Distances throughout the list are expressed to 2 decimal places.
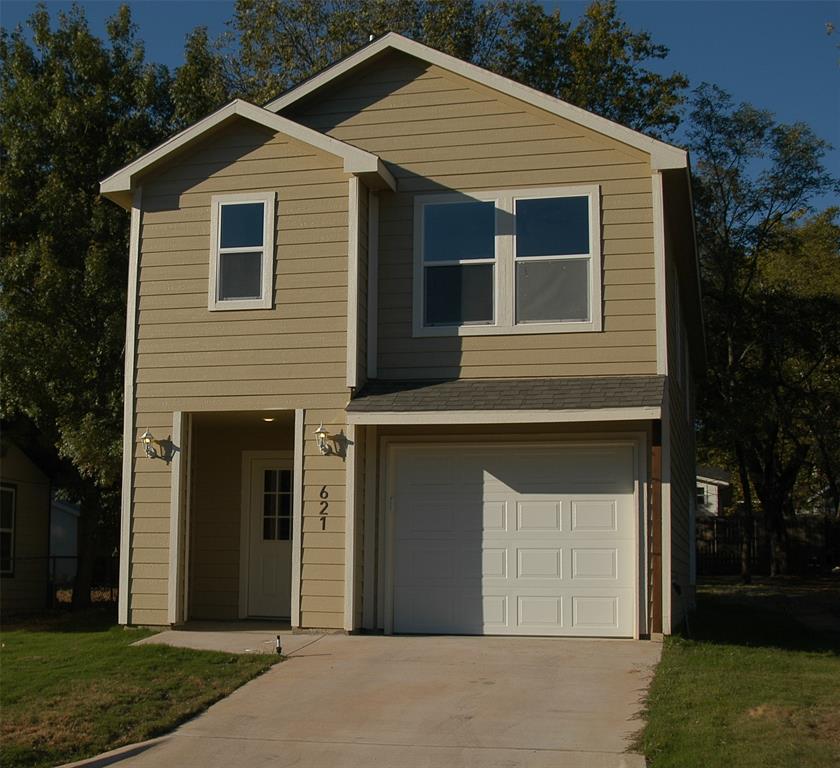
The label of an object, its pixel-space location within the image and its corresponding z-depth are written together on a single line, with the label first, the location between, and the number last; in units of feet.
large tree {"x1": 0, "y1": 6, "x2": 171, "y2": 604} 54.24
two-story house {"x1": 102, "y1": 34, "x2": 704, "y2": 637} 39.47
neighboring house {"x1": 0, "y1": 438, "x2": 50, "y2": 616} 60.70
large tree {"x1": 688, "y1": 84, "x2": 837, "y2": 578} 89.66
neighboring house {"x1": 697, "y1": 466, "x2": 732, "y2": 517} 163.94
